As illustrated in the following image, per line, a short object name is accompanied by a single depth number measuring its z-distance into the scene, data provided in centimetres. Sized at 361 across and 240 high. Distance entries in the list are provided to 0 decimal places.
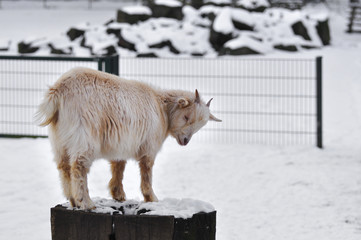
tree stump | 762
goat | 780
